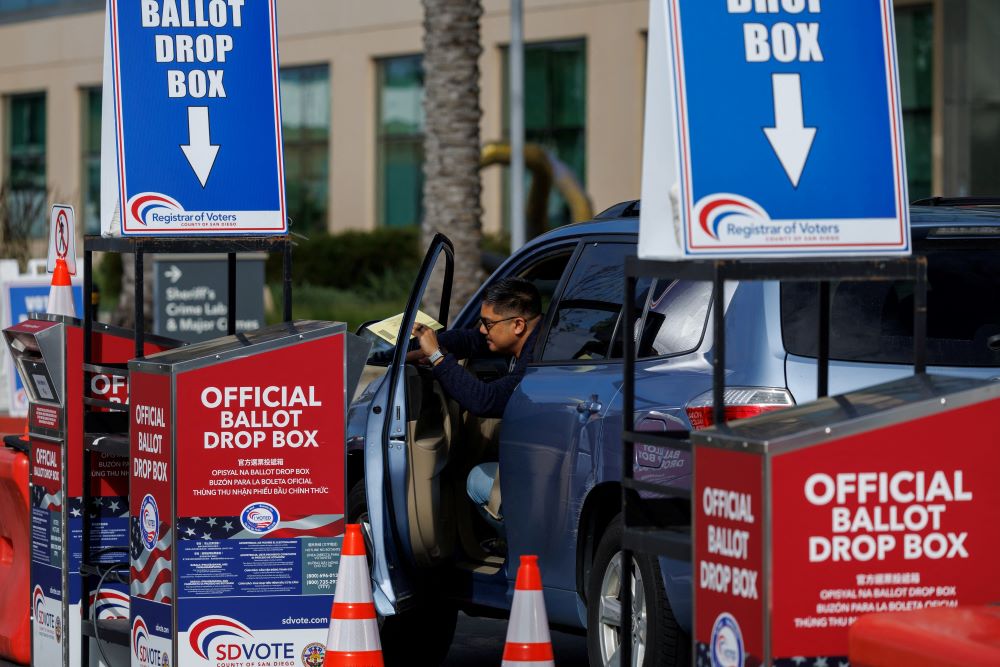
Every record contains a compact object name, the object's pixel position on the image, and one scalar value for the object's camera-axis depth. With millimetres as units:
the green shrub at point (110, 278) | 67015
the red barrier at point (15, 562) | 14906
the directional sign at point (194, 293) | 32549
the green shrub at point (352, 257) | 59569
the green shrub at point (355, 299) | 50797
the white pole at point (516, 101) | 38754
